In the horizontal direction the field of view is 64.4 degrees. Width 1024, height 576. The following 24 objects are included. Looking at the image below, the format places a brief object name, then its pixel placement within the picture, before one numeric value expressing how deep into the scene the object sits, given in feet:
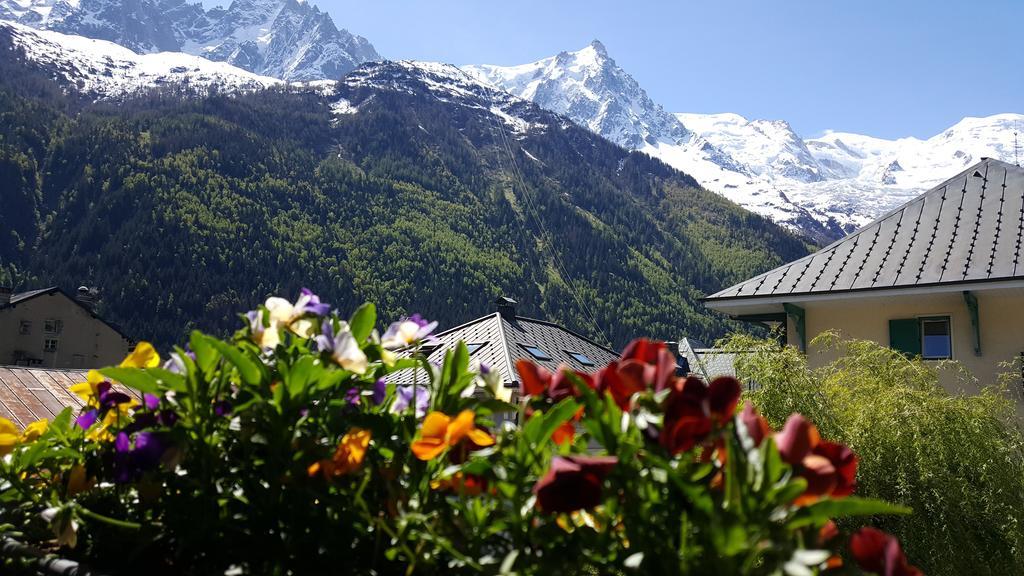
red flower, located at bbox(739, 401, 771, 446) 3.54
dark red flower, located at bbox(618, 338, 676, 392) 3.89
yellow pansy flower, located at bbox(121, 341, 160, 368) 5.29
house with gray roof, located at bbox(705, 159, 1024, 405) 36.50
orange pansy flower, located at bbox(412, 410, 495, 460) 4.09
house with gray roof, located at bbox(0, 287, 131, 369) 149.38
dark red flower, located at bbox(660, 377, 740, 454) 3.55
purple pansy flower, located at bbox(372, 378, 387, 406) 5.16
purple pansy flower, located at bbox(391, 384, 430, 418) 5.11
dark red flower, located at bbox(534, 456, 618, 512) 3.43
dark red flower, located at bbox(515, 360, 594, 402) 4.26
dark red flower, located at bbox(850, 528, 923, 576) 3.17
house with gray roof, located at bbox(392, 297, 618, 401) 71.31
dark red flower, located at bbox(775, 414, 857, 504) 3.38
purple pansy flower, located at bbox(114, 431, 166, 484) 4.65
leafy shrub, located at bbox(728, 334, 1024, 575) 24.22
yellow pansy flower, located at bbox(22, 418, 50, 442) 5.90
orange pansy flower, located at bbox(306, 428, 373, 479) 4.28
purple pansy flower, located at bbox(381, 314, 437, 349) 5.44
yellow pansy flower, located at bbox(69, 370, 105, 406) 5.42
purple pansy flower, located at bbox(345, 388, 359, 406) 5.05
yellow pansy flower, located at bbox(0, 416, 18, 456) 5.43
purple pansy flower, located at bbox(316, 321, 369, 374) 4.49
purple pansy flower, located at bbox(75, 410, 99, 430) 5.52
